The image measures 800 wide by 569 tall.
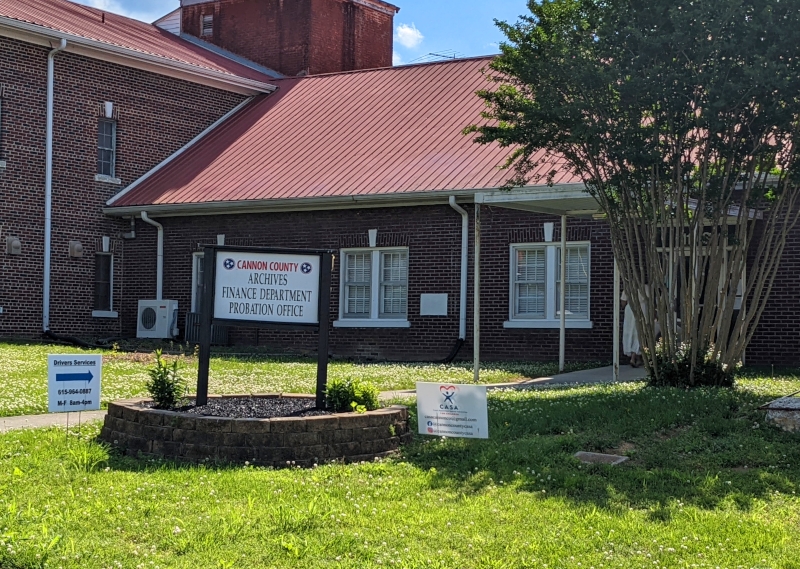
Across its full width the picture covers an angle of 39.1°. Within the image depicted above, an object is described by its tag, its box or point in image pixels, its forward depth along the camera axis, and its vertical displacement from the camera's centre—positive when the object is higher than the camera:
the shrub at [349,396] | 10.13 -0.99
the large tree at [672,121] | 12.73 +2.03
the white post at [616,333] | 16.80 -0.64
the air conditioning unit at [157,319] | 25.92 -0.87
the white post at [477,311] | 16.18 -0.34
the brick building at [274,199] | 21.94 +1.79
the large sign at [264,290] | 10.30 -0.05
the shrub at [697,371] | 13.50 -0.94
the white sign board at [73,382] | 9.62 -0.89
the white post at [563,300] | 17.64 -0.16
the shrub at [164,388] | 10.21 -0.97
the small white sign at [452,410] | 9.37 -1.03
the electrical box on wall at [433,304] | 22.62 -0.34
